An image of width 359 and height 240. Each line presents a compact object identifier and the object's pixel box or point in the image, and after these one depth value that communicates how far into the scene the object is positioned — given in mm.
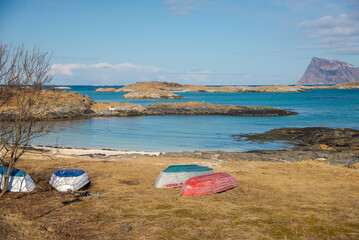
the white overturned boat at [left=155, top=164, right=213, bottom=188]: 15523
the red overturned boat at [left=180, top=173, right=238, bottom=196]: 14125
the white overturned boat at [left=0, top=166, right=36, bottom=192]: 13930
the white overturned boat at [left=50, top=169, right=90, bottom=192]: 14391
